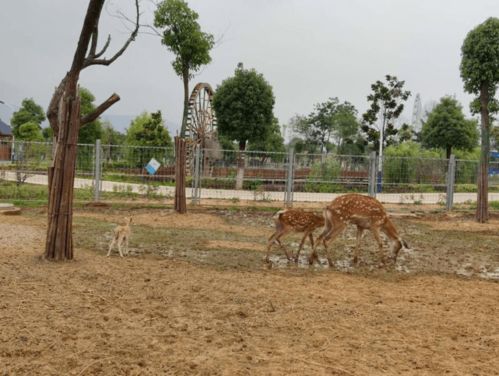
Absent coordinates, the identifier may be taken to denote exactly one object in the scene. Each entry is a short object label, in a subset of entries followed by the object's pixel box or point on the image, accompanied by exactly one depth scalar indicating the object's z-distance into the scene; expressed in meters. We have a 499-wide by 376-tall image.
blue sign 19.23
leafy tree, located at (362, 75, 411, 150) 45.00
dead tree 8.11
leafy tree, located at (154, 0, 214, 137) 29.31
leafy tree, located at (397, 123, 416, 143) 47.91
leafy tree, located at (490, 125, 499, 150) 54.56
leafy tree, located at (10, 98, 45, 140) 55.34
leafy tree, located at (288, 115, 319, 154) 67.87
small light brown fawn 9.11
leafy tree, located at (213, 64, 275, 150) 31.81
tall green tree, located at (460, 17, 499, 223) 15.97
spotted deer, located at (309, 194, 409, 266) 9.37
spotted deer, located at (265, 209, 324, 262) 9.30
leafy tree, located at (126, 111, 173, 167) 38.94
